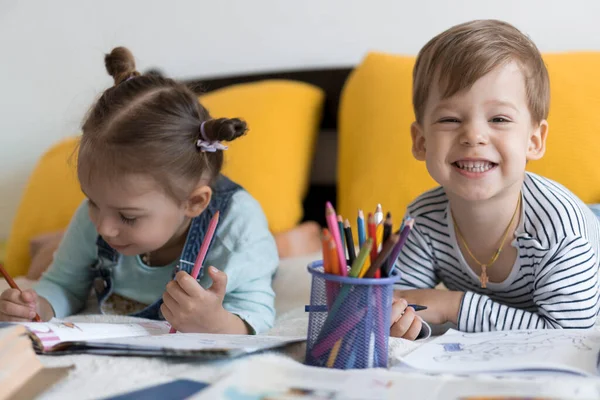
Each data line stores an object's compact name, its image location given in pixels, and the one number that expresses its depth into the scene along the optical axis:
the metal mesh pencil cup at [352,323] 0.75
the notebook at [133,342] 0.76
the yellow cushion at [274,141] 1.69
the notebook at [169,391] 0.66
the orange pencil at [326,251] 0.75
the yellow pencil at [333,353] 0.77
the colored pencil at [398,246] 0.76
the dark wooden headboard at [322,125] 1.95
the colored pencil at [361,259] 0.74
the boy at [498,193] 1.04
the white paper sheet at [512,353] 0.76
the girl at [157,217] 1.12
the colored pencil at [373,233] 0.77
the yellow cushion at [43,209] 1.72
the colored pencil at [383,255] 0.73
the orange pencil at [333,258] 0.75
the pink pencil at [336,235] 0.77
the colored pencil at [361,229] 0.83
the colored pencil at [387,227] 0.75
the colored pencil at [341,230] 0.83
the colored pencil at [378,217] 0.82
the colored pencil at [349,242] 0.83
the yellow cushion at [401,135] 1.45
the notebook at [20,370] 0.69
